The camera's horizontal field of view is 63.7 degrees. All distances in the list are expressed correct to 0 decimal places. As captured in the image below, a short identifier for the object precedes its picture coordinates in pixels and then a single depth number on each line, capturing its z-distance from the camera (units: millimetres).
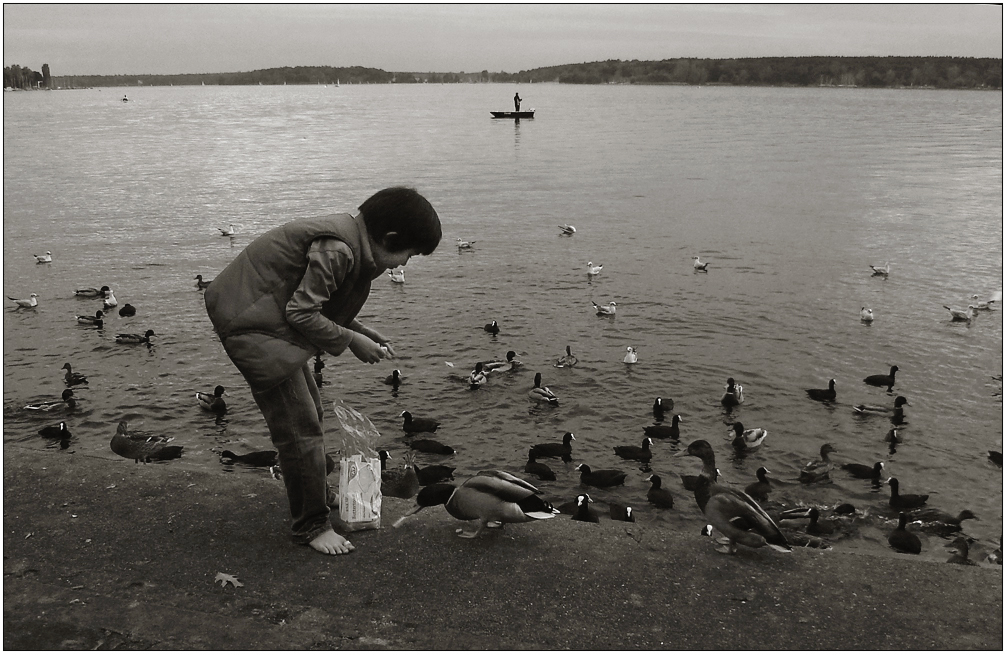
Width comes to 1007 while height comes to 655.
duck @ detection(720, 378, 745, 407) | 12062
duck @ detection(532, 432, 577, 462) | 10336
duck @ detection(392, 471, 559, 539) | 5066
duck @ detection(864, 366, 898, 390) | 12852
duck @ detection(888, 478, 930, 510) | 9305
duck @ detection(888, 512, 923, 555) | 8398
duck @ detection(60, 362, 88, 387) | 12602
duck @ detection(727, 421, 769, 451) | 10703
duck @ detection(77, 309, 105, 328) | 15617
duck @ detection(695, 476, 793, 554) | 5285
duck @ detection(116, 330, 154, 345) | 14570
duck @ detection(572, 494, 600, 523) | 8773
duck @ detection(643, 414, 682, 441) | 11031
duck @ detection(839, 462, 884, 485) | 10133
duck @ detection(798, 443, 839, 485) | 9922
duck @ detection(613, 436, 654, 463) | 10484
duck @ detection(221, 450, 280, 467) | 10125
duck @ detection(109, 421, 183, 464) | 10074
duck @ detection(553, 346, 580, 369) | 13648
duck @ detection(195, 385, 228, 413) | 11695
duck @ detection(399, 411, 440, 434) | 11203
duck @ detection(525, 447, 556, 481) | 9836
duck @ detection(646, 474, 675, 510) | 9320
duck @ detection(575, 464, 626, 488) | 9867
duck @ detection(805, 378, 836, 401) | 12289
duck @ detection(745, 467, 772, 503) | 9562
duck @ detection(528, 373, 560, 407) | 12125
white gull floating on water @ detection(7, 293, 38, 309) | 16734
